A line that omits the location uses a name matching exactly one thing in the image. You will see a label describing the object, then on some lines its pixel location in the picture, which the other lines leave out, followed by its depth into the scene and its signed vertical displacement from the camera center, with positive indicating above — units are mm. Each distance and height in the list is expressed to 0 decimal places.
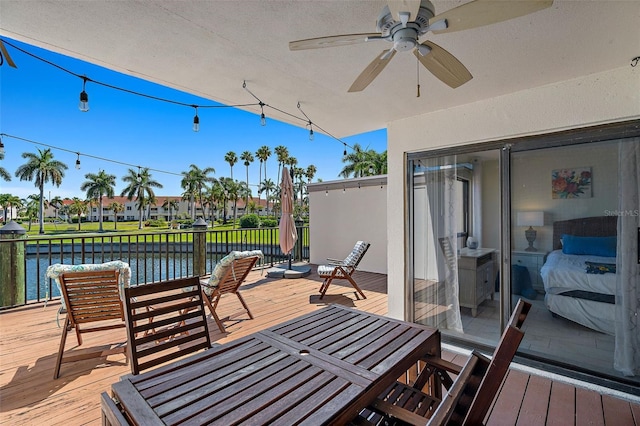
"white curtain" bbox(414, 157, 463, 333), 3297 -323
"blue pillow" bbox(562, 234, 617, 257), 2441 -268
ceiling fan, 1278 +910
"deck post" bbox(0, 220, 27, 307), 4066 -664
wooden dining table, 1085 -711
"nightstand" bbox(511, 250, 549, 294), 2732 -455
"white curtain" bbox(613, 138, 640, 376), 2348 -415
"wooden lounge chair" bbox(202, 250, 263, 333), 3557 -741
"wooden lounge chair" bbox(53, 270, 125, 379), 2619 -753
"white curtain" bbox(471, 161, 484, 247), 3088 +126
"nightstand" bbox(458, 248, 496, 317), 3033 -646
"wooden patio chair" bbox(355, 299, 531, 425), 925 -640
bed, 2451 -559
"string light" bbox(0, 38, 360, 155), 2302 +1205
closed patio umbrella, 5821 -30
